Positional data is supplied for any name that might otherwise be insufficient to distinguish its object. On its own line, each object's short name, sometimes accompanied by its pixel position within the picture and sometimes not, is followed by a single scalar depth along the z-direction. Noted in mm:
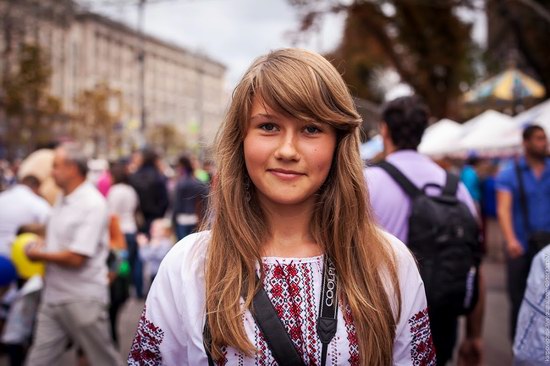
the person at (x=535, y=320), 2213
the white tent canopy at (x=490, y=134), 11250
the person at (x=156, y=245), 8578
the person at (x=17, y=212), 5986
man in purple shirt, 3555
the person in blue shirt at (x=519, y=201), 5652
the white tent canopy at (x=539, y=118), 8991
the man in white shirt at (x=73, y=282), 4691
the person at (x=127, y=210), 9258
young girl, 1876
